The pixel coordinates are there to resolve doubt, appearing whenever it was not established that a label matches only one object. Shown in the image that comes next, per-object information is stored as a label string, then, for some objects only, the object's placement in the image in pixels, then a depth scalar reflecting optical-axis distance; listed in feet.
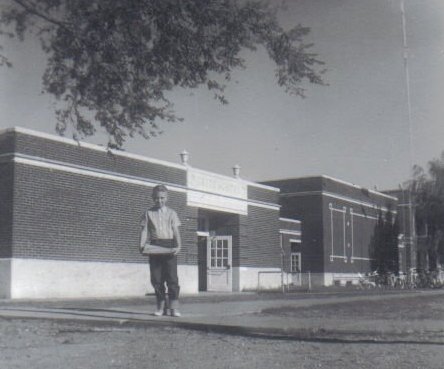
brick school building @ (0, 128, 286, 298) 59.88
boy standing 26.73
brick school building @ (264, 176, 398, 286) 120.88
